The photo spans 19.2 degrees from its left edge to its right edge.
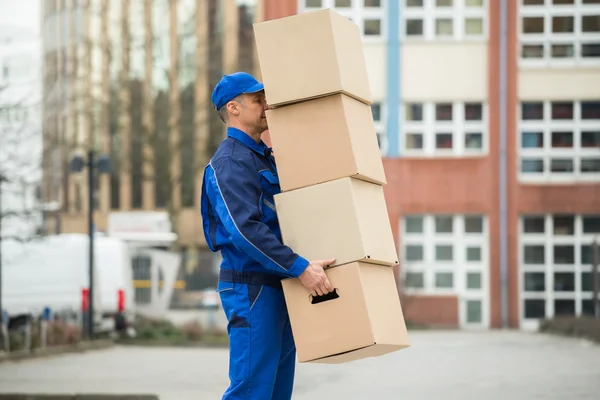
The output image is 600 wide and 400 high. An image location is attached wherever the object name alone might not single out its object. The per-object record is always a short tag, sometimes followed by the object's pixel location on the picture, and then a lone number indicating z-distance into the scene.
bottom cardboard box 7.58
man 7.51
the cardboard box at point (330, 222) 7.65
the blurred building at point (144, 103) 69.11
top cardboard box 7.87
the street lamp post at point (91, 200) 31.56
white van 35.04
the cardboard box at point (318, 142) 7.79
